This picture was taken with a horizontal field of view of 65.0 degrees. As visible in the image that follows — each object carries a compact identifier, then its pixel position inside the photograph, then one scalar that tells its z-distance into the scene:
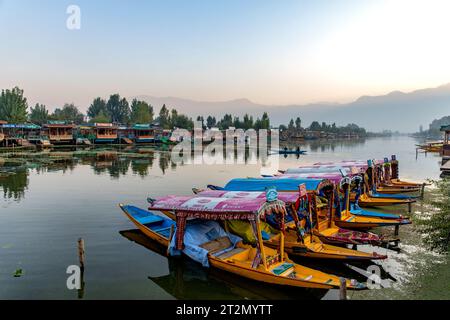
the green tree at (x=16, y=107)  79.50
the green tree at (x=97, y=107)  149.07
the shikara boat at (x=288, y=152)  71.96
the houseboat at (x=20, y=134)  65.75
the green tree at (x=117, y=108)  154.62
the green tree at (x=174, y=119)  124.99
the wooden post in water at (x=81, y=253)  13.01
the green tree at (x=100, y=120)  115.31
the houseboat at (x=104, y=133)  80.75
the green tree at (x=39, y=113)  118.72
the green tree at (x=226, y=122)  149.38
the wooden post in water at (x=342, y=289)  9.08
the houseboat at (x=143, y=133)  88.00
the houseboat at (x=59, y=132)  72.56
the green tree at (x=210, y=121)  161.75
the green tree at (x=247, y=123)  143.50
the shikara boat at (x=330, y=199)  17.11
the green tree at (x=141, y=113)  122.66
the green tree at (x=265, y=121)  140.34
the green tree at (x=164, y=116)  129.49
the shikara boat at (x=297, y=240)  13.29
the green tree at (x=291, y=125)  185.56
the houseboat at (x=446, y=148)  46.44
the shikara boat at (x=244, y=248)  11.35
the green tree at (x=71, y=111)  143.50
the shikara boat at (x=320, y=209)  14.97
